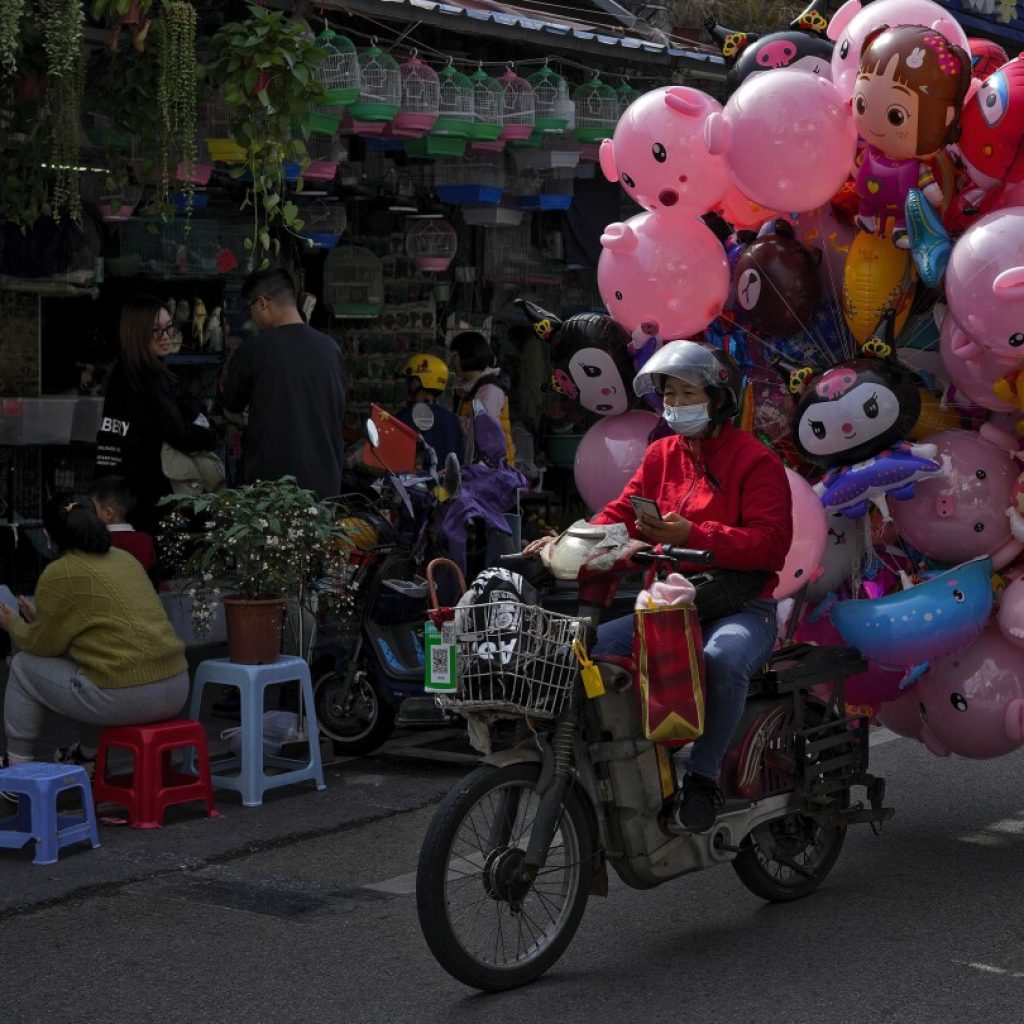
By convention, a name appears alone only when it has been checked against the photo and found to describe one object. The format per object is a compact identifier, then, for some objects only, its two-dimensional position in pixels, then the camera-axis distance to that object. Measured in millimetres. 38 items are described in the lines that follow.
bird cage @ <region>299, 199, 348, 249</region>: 11930
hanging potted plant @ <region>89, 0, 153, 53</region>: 7402
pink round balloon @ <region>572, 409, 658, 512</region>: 7840
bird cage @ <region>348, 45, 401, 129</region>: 9961
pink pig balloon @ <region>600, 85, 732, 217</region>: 7219
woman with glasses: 8992
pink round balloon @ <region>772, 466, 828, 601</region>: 6684
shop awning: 9891
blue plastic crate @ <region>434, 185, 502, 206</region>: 11914
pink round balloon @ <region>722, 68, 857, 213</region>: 6777
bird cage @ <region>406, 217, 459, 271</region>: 13000
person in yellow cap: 11164
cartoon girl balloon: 6445
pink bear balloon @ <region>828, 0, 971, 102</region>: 6977
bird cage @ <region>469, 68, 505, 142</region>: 10719
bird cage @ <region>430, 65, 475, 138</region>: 10547
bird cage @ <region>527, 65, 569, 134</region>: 11039
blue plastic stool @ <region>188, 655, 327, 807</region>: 7516
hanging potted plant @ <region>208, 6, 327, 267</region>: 7879
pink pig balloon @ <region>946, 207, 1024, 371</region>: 6184
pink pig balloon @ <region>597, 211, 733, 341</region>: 7270
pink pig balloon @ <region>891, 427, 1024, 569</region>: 6590
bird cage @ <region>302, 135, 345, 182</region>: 10680
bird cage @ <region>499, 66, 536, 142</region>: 10898
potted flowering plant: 7609
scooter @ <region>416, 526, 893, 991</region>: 5098
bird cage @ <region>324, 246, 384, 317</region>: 12641
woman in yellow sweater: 6965
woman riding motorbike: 5539
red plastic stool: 7066
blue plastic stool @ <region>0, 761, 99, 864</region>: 6531
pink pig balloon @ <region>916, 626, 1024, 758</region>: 6562
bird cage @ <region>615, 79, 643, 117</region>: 11625
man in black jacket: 8773
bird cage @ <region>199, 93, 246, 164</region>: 9102
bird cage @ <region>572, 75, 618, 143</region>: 11508
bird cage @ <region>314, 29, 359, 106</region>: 9672
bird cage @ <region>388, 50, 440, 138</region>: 10328
